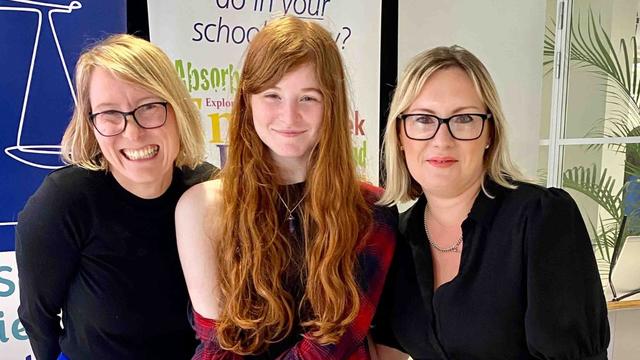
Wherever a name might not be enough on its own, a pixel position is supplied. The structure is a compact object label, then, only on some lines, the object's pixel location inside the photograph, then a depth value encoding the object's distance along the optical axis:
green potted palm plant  3.00
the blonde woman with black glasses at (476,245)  1.21
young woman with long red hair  1.25
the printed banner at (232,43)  2.28
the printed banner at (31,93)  2.00
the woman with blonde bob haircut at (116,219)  1.33
